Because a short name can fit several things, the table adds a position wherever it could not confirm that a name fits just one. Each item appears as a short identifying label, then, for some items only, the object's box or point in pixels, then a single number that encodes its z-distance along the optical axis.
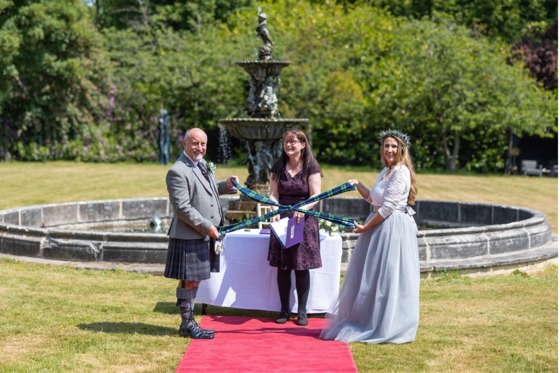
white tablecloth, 8.71
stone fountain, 15.01
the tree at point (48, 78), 29.70
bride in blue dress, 7.73
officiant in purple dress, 8.22
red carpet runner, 6.83
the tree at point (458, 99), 29.02
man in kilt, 7.47
